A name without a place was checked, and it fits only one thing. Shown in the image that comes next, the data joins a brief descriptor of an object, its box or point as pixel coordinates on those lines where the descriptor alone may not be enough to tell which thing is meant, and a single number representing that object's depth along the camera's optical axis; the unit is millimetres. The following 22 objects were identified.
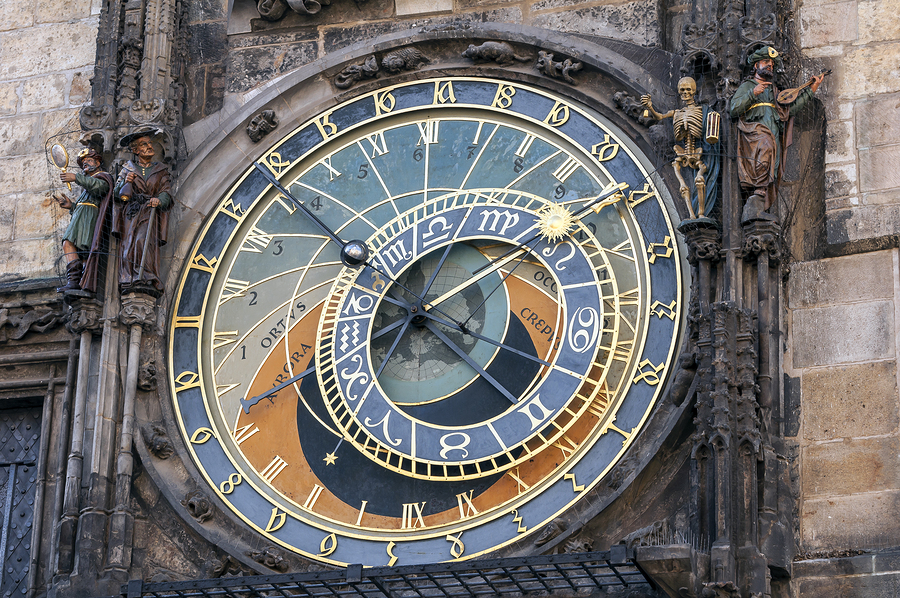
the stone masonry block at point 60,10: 18131
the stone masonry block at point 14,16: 18228
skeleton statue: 14854
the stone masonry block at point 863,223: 14975
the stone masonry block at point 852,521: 13956
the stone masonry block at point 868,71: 15521
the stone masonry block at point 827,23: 15837
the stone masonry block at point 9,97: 17876
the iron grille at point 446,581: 13592
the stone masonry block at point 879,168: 15169
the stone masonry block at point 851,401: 14320
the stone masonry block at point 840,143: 15364
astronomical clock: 14757
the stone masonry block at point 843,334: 14575
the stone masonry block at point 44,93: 17803
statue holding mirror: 15995
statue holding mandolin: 14648
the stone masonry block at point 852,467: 14114
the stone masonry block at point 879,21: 15728
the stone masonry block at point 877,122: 15339
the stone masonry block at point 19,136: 17645
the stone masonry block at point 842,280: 14805
